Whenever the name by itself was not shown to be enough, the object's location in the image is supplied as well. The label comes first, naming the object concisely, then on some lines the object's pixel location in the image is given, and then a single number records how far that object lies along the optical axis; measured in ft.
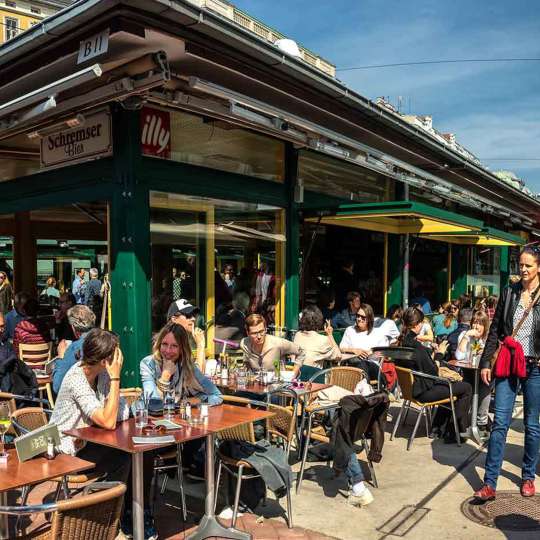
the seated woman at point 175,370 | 14.43
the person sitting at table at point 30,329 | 22.99
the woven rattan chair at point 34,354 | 22.81
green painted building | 15.74
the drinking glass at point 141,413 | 12.29
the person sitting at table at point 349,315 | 29.68
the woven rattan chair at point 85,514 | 7.71
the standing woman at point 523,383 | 14.42
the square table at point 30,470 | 9.08
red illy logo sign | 18.92
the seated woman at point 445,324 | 31.42
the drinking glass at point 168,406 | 13.06
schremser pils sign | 18.63
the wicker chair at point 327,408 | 15.75
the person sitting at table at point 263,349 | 18.29
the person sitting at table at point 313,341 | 20.36
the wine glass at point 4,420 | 10.70
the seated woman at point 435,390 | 19.86
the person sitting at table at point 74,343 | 13.87
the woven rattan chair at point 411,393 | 19.51
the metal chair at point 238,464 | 13.15
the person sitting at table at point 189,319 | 18.90
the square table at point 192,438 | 11.10
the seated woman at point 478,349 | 21.49
